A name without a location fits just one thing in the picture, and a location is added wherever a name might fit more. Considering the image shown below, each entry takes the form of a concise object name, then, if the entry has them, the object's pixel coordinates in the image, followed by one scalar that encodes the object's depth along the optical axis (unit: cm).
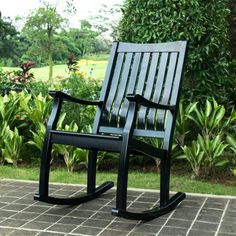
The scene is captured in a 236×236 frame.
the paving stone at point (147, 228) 316
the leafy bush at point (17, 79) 730
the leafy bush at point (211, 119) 491
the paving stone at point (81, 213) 349
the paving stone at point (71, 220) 332
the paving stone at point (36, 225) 321
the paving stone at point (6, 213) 348
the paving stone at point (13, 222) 326
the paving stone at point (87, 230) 311
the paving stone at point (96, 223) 326
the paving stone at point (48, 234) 307
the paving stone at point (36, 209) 358
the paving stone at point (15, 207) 363
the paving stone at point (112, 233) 308
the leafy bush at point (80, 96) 550
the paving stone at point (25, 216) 341
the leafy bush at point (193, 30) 507
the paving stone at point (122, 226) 320
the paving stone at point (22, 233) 307
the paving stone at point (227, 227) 312
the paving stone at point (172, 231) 308
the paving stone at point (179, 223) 326
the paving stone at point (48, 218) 336
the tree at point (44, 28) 1465
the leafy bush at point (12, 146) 519
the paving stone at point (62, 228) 315
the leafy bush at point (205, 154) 457
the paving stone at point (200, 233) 307
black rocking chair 319
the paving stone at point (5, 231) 309
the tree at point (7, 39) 1636
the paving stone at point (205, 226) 318
